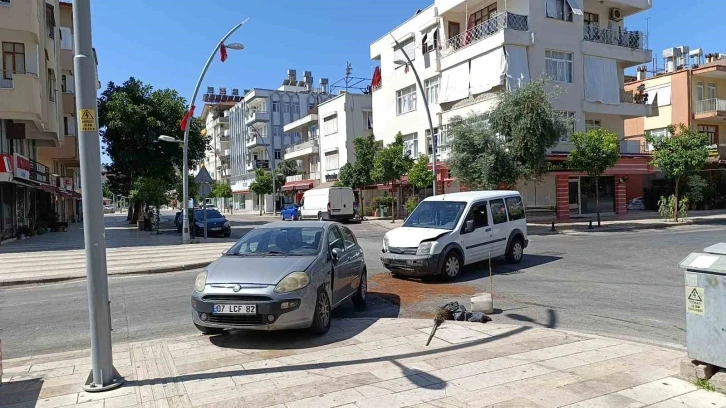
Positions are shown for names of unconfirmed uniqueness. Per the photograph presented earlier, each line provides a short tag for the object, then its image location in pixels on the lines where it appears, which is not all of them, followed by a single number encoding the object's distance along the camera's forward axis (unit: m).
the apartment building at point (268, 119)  74.75
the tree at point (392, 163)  34.72
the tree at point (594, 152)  25.06
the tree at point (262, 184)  63.19
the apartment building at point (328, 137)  50.06
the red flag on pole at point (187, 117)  21.95
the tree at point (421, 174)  31.84
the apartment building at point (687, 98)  39.97
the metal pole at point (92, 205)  4.93
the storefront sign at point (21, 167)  22.07
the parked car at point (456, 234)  10.91
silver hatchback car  6.21
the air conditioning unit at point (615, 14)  34.78
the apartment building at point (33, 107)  21.23
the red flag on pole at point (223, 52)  21.22
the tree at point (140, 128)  34.59
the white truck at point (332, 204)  36.78
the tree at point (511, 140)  23.83
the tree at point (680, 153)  26.81
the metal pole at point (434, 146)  25.62
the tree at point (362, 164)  40.03
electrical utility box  4.38
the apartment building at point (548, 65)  30.02
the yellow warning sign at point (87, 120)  4.94
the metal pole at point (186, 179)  21.48
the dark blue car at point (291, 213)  44.40
